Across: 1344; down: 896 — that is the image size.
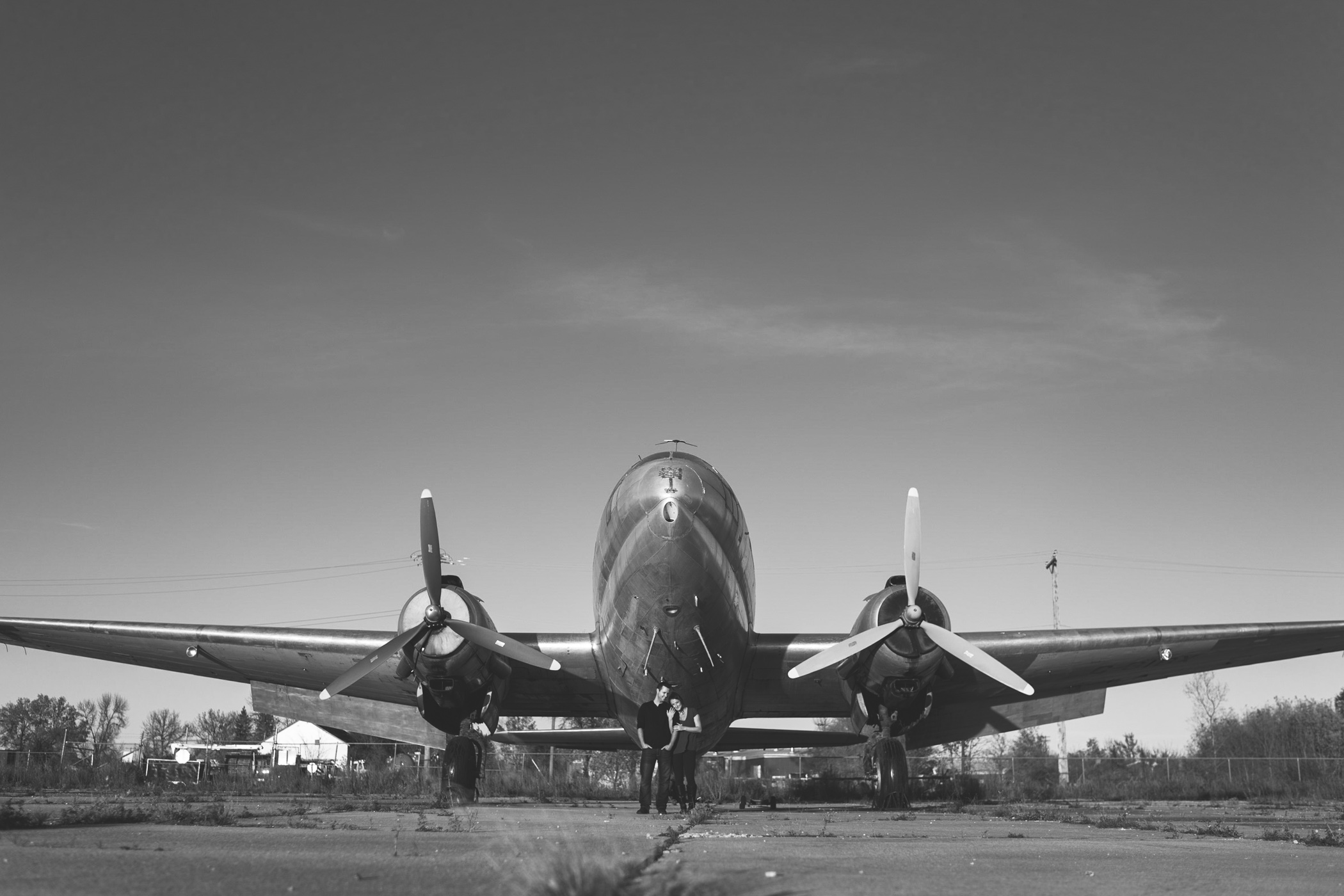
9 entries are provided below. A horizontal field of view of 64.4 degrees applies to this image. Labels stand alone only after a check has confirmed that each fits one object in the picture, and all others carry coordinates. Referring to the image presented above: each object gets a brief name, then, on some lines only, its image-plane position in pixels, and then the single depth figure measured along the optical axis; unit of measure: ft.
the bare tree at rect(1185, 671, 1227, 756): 201.58
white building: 191.21
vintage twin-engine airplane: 49.57
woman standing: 44.60
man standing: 42.11
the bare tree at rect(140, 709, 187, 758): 277.23
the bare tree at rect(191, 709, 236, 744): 316.60
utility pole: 128.16
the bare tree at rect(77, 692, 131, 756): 296.10
